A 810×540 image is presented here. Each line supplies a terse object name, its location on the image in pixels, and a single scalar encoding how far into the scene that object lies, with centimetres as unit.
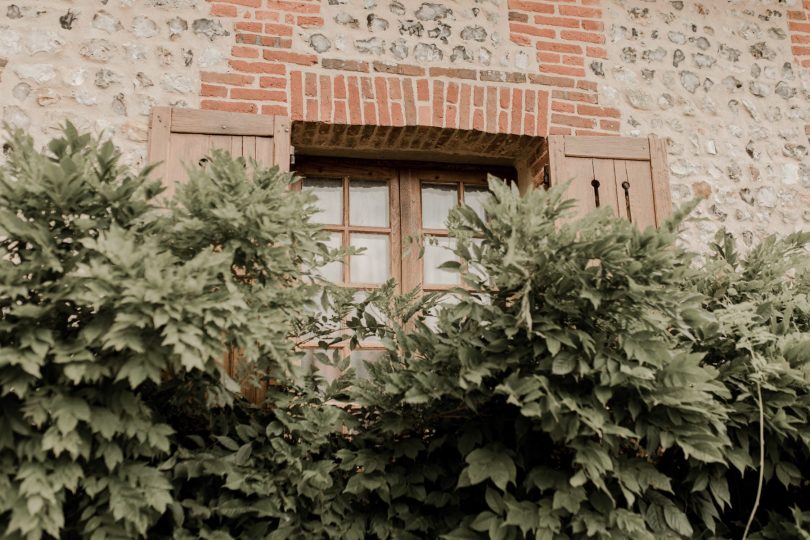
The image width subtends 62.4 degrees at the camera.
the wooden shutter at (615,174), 362
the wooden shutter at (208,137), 323
